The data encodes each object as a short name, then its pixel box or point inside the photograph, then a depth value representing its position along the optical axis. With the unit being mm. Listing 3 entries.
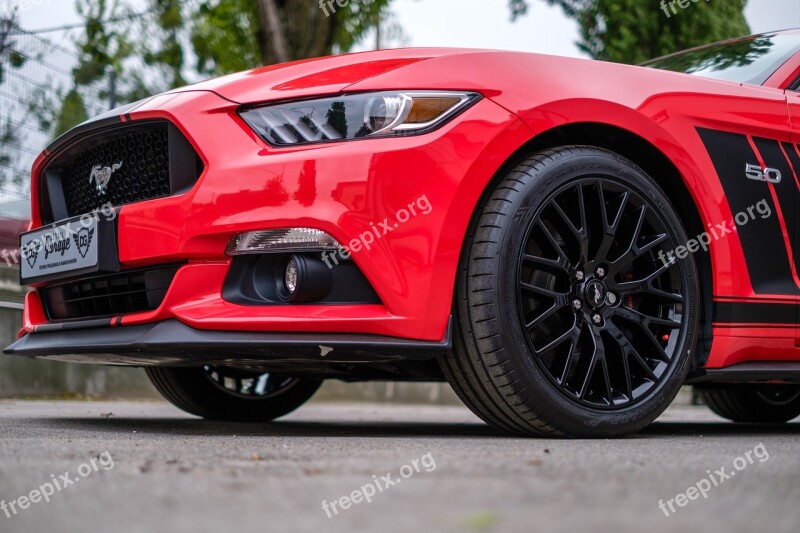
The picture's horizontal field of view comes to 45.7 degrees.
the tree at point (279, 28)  9891
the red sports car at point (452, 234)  2754
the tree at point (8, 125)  5949
